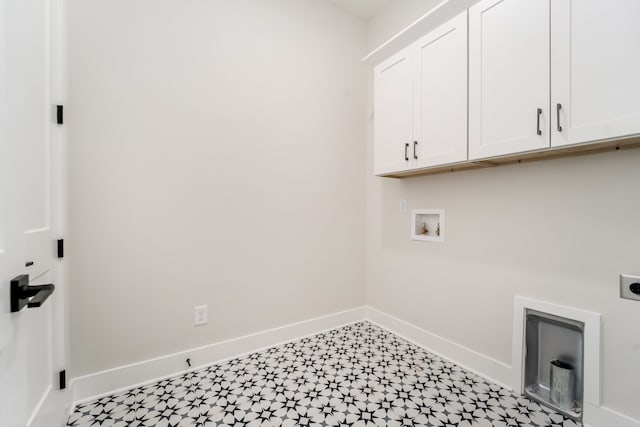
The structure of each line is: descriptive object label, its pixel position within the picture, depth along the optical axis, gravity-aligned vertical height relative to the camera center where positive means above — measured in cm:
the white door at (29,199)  82 +4
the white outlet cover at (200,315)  200 -75
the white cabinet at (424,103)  177 +77
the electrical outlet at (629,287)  133 -35
